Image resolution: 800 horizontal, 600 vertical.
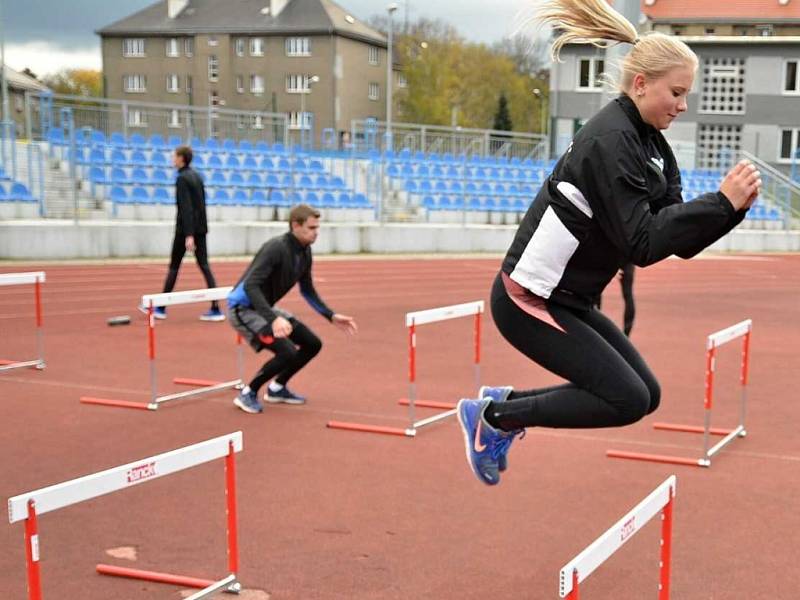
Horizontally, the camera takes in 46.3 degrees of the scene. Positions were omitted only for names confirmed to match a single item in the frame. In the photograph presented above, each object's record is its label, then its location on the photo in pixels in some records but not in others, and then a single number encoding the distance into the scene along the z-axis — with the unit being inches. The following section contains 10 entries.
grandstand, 769.6
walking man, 431.2
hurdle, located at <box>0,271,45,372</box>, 298.1
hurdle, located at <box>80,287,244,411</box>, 268.1
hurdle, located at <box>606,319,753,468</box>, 220.4
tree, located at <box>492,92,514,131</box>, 2421.5
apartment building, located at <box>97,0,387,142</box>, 2539.4
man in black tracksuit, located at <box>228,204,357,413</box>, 269.3
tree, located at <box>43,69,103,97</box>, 3014.3
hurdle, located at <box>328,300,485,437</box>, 245.4
